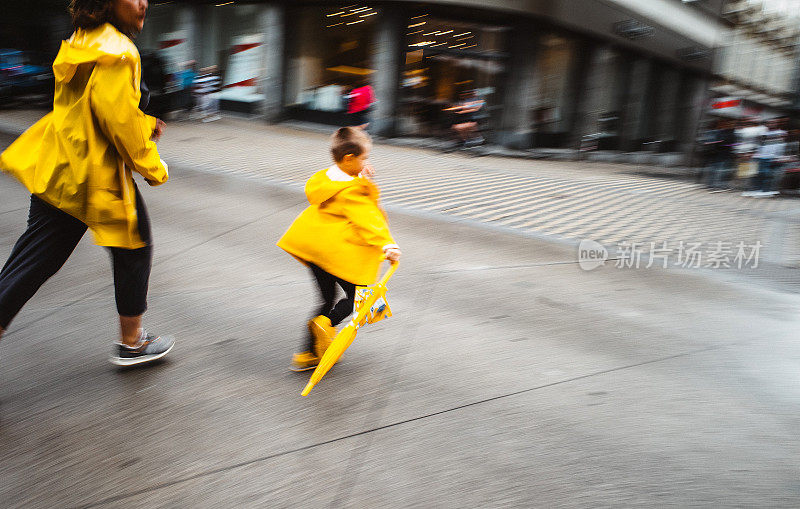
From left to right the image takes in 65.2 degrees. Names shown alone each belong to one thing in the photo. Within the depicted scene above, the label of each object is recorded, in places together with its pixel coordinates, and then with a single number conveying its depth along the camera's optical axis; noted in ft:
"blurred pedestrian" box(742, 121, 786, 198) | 43.39
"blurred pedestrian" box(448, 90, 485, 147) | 51.90
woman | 8.41
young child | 10.14
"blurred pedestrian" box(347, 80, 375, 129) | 56.08
